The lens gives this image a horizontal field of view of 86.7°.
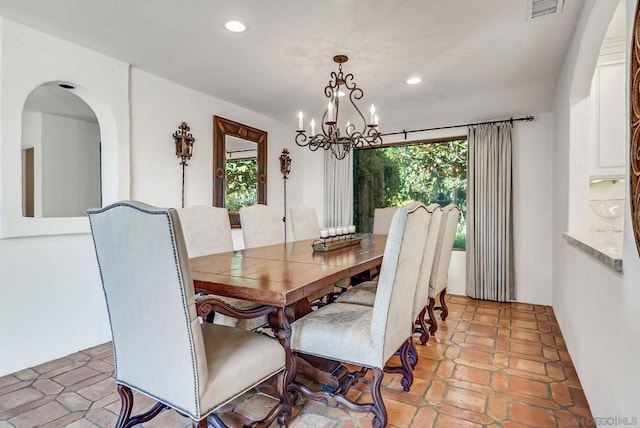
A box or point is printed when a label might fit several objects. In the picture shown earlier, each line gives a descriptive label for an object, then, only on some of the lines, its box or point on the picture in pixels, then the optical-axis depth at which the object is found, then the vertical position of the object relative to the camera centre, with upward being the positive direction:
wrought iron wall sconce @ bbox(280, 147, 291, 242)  4.87 +0.63
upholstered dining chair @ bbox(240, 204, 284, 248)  2.99 -0.14
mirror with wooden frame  3.81 +0.55
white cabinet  2.40 +0.63
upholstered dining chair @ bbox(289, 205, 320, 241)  3.52 -0.13
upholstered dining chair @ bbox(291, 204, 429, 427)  1.53 -0.57
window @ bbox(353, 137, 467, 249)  4.57 +0.49
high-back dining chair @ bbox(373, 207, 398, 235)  4.11 -0.11
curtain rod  4.02 +1.10
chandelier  2.51 +0.65
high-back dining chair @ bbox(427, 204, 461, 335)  2.76 -0.39
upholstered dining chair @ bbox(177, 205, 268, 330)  2.26 -0.19
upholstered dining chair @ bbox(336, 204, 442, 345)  2.04 -0.51
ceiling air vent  1.96 +1.20
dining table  1.47 -0.32
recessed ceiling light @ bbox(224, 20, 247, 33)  2.21 +1.23
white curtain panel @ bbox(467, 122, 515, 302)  4.06 -0.04
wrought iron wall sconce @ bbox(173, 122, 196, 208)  3.32 +0.69
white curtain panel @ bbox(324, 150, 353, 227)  5.12 +0.32
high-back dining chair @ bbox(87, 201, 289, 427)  1.15 -0.42
